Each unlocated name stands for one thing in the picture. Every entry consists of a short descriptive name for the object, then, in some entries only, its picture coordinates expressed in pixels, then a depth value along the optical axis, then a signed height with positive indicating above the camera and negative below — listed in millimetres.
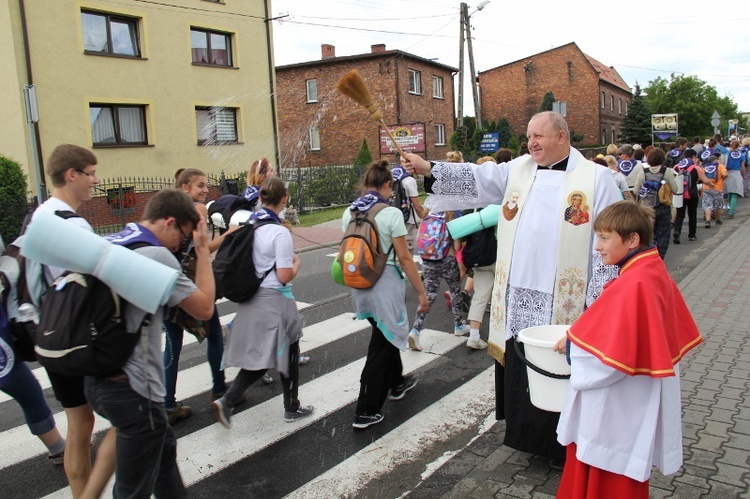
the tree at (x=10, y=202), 13852 -452
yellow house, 18234 +3061
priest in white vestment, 3414 -527
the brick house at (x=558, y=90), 50688 +5258
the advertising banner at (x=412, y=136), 26562 +1041
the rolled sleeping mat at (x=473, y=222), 5703 -582
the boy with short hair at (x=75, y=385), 2941 -987
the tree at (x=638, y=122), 49281 +2136
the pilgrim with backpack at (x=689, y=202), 12758 -1123
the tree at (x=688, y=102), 65312 +4731
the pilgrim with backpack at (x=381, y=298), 4305 -932
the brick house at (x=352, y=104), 34500 +3438
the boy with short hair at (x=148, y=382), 2580 -850
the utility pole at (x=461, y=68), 25358 +3612
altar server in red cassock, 2432 -851
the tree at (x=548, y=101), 44178 +3780
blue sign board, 27097 +666
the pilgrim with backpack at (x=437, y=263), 6266 -1053
